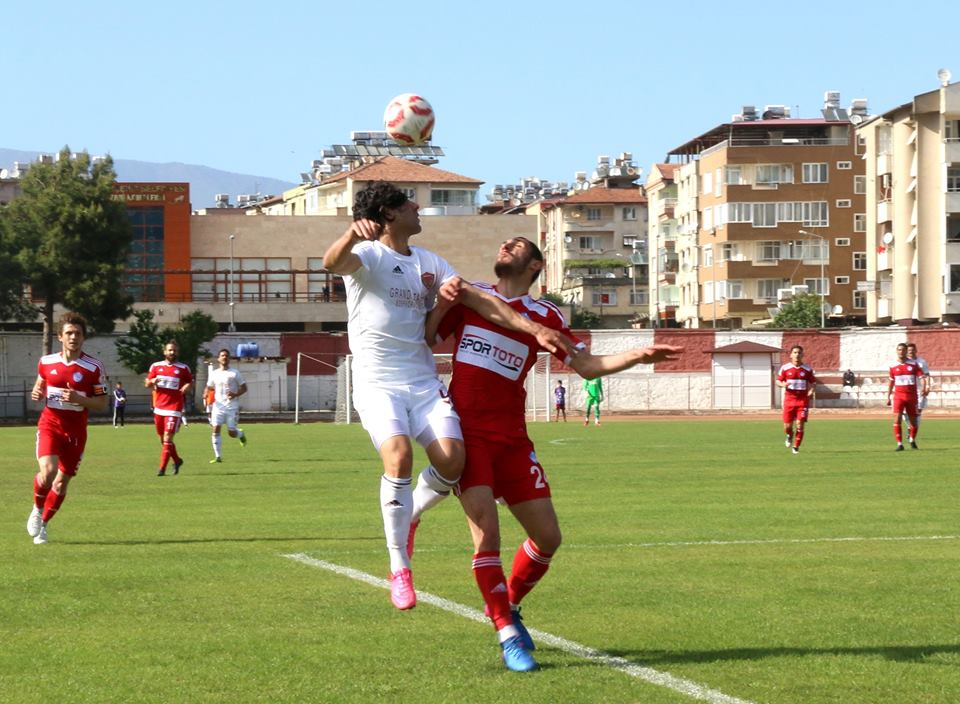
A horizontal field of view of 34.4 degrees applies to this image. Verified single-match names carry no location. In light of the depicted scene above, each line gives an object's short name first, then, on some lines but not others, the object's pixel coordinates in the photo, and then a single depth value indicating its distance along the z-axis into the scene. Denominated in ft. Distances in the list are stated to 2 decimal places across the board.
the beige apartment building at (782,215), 374.02
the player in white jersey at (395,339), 27.37
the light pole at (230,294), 292.73
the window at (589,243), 493.77
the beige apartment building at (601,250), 475.72
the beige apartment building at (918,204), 287.48
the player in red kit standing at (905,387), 104.27
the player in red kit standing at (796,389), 103.60
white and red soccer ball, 33.96
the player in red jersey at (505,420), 26.84
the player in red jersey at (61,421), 48.29
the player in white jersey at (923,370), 104.24
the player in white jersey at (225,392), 102.73
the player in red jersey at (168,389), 87.61
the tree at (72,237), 238.68
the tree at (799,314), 342.44
